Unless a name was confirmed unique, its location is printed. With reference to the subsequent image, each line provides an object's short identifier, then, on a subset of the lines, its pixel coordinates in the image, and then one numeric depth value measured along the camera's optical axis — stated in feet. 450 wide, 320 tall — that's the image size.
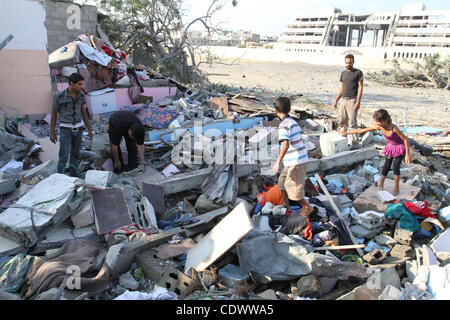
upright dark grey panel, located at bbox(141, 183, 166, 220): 14.33
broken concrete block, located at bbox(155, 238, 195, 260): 11.18
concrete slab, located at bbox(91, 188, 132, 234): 12.29
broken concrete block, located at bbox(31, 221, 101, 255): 11.57
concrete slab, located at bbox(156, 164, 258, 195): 15.61
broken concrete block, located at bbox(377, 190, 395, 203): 15.12
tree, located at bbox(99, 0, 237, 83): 43.19
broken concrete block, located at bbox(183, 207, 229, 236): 12.77
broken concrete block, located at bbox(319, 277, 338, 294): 10.16
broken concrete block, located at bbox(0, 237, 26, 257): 11.09
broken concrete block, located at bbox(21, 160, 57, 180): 14.96
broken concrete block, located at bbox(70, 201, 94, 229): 12.29
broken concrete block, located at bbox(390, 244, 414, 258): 12.11
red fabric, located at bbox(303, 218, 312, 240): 12.62
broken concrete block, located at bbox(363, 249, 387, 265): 11.72
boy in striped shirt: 12.38
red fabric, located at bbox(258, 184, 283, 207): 14.73
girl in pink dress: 14.69
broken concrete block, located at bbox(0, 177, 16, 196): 14.07
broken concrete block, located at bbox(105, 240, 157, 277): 10.59
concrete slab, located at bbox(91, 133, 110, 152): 19.92
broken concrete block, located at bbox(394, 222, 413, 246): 12.92
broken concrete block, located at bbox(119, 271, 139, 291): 10.29
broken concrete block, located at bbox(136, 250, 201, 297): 10.03
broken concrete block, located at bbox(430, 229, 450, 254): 12.09
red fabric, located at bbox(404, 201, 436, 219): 14.20
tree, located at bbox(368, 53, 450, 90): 58.59
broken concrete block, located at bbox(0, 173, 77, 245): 11.39
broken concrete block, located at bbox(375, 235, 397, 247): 12.96
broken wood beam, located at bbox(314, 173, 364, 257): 12.50
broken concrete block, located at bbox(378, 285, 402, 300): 9.26
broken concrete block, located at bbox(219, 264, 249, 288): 10.24
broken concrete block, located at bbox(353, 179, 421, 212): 15.08
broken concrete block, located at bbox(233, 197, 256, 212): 14.84
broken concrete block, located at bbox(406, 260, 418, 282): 11.03
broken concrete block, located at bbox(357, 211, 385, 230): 13.67
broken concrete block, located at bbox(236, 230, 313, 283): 10.38
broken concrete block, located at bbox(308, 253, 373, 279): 10.21
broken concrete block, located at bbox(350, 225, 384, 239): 13.52
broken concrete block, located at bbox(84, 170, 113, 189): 14.10
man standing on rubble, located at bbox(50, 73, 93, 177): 14.90
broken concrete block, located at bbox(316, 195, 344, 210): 14.92
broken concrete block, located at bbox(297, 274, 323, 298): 9.78
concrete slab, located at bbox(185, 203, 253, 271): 10.50
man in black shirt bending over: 16.26
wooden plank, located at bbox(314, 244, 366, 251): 12.06
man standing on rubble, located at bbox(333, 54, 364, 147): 20.92
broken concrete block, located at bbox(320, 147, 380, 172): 19.15
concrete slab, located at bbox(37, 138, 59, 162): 18.66
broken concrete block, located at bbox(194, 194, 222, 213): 14.69
